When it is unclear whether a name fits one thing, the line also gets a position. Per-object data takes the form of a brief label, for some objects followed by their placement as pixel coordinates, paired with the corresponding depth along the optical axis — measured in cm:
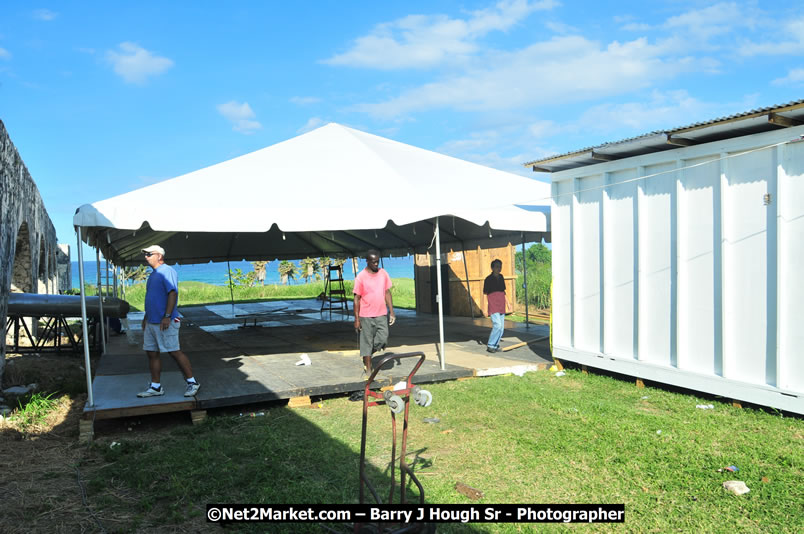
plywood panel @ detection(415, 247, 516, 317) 1431
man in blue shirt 596
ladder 1576
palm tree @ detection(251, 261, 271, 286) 3803
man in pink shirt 692
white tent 644
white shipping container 525
